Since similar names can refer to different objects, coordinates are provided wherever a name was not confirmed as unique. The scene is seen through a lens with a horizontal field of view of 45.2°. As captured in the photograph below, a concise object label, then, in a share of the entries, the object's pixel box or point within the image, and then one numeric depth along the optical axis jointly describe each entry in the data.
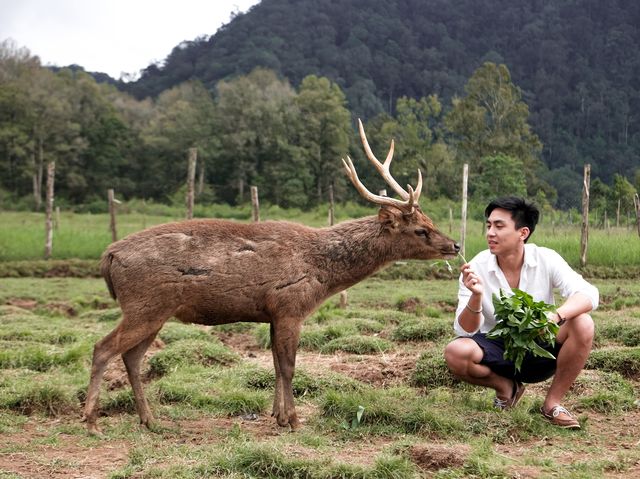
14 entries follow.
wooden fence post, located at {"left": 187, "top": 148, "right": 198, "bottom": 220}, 16.09
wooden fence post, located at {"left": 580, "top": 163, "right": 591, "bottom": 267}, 17.42
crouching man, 6.07
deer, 6.50
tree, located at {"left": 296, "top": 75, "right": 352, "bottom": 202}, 47.72
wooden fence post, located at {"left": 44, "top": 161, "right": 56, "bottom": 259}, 20.09
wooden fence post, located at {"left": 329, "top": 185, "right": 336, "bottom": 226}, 19.42
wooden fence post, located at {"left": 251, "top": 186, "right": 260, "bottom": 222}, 16.28
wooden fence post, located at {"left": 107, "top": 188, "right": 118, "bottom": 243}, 19.61
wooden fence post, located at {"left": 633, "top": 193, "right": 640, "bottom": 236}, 19.74
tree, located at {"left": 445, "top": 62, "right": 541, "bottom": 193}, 46.19
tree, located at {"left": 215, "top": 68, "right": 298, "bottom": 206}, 47.78
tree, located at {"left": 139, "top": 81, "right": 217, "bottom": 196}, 52.53
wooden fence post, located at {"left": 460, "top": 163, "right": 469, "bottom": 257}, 17.12
